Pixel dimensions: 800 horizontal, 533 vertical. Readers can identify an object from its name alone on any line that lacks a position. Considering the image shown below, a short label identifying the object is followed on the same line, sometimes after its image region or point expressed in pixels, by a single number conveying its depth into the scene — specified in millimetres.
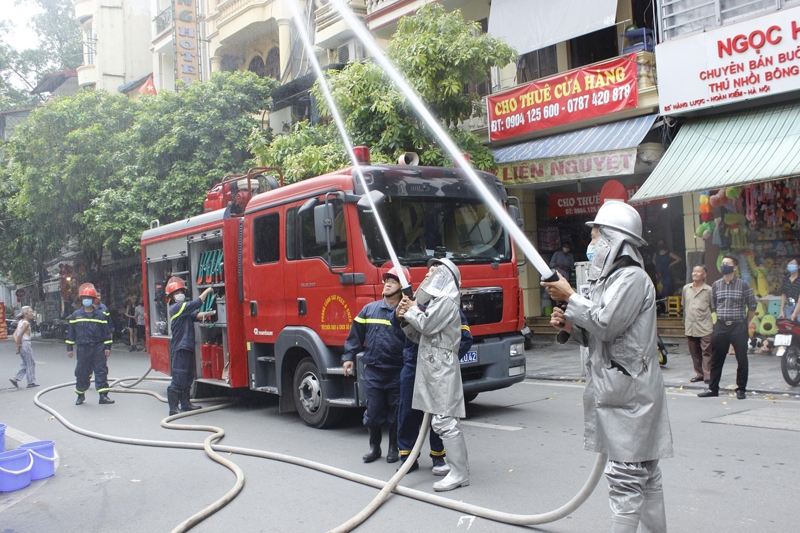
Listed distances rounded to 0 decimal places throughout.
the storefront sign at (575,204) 16484
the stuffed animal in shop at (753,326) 12539
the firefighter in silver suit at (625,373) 3662
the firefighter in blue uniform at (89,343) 11609
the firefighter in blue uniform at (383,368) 6617
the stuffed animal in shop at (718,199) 12562
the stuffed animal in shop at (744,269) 12891
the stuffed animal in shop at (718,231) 12969
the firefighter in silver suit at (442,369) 5625
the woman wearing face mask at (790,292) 10922
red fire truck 7664
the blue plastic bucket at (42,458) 6863
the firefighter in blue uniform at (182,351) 9867
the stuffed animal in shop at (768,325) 12320
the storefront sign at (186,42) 25406
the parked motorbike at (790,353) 9461
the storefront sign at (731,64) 11398
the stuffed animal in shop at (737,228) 12766
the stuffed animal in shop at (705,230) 13088
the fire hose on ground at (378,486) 4230
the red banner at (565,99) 13945
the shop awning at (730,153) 11086
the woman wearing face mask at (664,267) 15375
